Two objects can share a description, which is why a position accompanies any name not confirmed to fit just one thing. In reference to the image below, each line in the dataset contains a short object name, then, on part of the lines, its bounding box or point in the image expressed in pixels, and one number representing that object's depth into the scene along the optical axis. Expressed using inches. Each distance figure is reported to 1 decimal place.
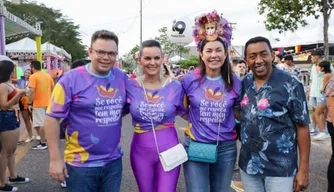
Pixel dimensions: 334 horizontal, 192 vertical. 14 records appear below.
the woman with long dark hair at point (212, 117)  110.7
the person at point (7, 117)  175.0
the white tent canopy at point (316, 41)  612.1
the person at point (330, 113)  122.0
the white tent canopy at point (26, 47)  773.3
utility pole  1258.9
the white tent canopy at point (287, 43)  678.6
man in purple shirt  96.8
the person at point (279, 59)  372.0
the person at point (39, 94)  293.1
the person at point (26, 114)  310.8
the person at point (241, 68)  258.5
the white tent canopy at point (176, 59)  1561.0
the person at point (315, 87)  309.1
